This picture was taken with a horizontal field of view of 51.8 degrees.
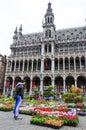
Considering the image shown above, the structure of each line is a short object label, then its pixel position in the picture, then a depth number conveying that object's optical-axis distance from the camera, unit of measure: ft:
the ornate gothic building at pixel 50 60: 94.29
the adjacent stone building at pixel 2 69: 109.04
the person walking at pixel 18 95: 20.02
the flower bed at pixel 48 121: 16.56
